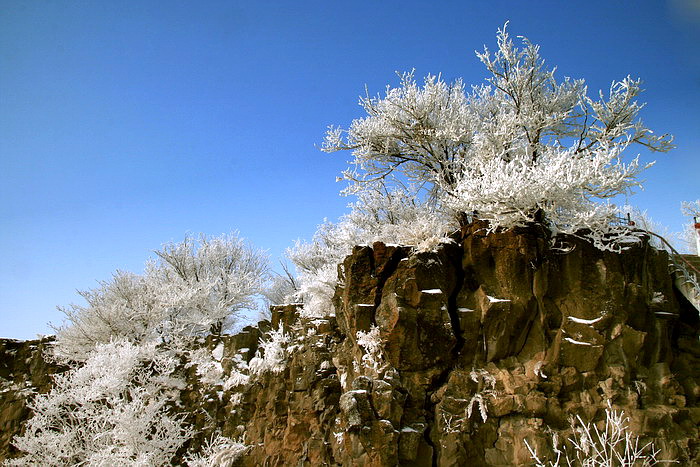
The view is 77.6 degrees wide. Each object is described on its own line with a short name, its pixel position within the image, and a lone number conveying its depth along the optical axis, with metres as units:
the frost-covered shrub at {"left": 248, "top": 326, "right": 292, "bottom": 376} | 13.14
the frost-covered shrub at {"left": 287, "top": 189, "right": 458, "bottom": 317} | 11.14
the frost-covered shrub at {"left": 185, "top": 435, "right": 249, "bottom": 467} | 12.66
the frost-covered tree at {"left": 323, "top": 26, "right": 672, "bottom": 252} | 9.62
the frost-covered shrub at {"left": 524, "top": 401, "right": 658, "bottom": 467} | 8.05
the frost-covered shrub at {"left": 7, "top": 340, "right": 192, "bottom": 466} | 14.34
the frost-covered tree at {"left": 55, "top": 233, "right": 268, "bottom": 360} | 19.09
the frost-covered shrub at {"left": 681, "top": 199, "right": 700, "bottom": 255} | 20.31
